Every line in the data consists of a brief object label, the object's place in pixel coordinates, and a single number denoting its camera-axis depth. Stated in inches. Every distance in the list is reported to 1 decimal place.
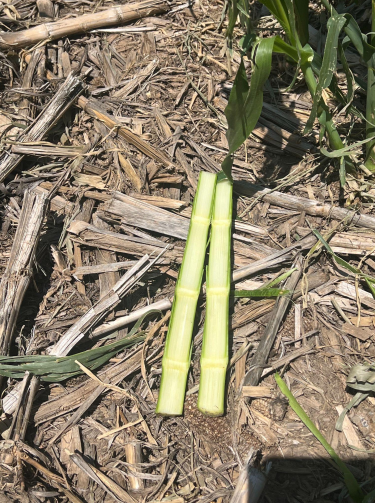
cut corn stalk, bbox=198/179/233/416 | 17.5
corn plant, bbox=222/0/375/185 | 16.5
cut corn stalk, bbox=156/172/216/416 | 17.7
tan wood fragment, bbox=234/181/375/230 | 20.7
